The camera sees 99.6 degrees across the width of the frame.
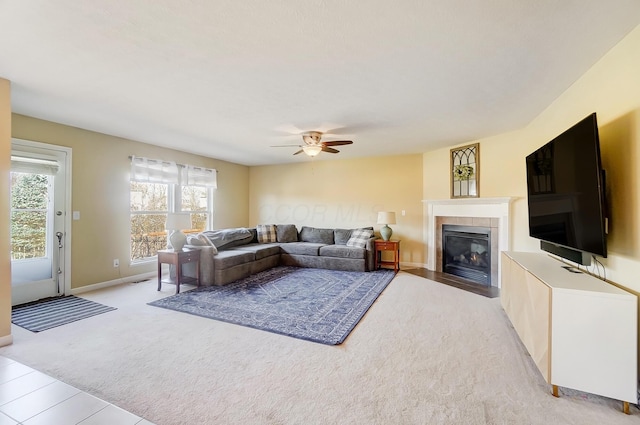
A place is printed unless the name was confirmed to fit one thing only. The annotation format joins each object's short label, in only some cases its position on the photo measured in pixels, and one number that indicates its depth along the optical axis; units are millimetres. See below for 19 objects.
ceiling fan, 4039
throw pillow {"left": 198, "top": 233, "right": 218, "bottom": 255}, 4473
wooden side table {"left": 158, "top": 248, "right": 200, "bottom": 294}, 4051
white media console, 1648
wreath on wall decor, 4743
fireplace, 4215
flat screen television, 1845
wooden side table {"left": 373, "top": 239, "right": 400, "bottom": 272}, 5328
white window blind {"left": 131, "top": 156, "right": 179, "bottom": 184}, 4645
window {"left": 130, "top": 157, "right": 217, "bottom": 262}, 4742
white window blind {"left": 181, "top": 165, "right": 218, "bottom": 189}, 5520
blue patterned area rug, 2834
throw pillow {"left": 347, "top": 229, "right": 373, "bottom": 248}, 5473
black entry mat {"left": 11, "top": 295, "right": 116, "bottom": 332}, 2885
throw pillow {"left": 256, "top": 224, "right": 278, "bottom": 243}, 6273
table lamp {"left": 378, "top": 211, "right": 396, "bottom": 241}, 5488
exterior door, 3412
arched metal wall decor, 4648
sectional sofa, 4375
